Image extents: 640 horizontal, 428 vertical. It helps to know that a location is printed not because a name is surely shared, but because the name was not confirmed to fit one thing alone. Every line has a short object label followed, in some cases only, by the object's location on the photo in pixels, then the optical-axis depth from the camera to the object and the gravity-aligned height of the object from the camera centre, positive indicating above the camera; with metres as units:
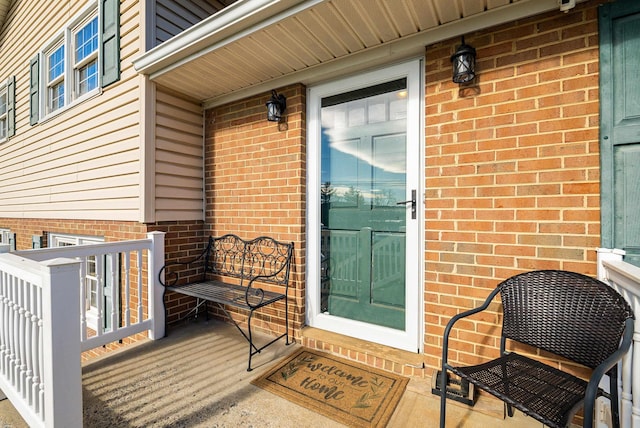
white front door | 2.15 +0.05
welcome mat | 1.67 -1.18
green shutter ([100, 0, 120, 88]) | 3.06 +1.91
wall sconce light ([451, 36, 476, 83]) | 1.79 +0.95
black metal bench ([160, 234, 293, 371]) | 2.49 -0.63
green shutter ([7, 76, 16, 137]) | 5.30 +2.04
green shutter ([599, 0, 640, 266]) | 1.47 +0.45
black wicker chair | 1.12 -0.61
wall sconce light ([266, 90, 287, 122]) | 2.59 +0.98
